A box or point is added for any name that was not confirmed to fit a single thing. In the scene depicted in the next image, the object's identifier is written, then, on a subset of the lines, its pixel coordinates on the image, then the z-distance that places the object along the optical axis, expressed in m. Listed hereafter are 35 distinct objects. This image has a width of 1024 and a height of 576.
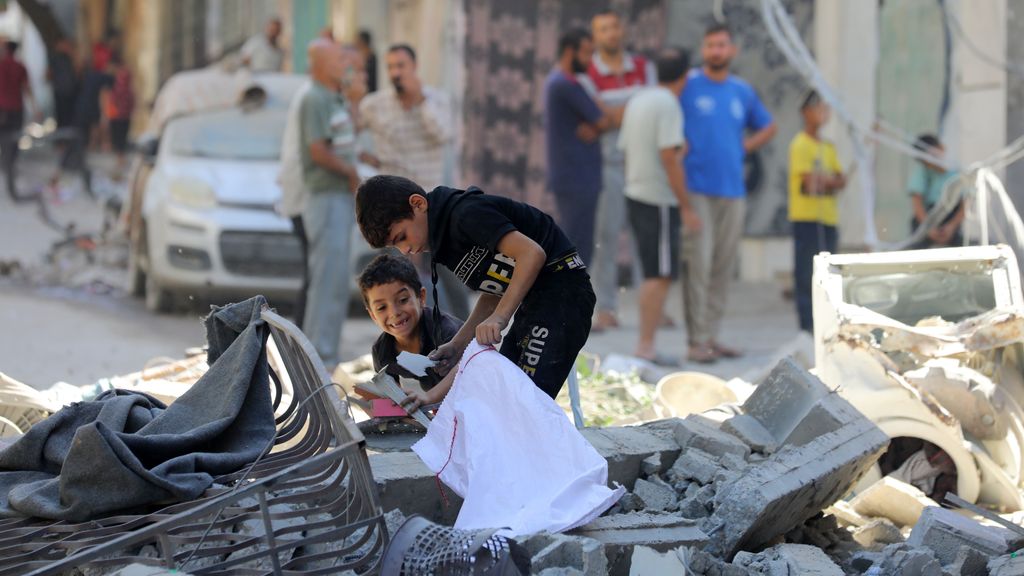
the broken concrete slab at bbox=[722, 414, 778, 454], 11.50
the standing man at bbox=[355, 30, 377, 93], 30.95
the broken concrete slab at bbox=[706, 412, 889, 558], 9.86
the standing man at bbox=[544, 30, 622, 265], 20.52
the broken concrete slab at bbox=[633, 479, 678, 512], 10.27
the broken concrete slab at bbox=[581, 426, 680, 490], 10.58
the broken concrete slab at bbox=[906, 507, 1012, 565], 10.12
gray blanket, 8.73
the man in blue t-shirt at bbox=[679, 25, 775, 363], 19.81
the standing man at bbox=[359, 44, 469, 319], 19.44
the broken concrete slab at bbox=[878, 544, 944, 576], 9.35
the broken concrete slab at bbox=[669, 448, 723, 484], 10.66
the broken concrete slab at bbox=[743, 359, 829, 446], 11.76
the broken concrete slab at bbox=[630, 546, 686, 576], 8.87
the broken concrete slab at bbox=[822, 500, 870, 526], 11.84
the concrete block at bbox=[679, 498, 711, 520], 10.18
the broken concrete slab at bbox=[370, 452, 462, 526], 9.55
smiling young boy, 11.23
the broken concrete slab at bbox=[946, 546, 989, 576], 9.75
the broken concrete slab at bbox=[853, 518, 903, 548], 11.24
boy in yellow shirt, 20.08
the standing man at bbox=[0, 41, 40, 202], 38.53
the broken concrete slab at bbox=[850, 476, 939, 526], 11.80
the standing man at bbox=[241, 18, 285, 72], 36.78
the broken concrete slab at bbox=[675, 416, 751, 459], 11.09
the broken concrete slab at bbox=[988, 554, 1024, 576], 9.45
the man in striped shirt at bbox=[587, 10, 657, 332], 21.98
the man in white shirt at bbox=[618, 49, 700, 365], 19.25
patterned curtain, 28.81
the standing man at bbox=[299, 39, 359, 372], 18.09
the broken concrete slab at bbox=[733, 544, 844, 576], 9.28
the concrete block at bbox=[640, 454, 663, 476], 10.68
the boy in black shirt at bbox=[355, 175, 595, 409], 9.58
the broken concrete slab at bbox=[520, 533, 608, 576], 8.45
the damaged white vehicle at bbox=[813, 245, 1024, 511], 12.28
